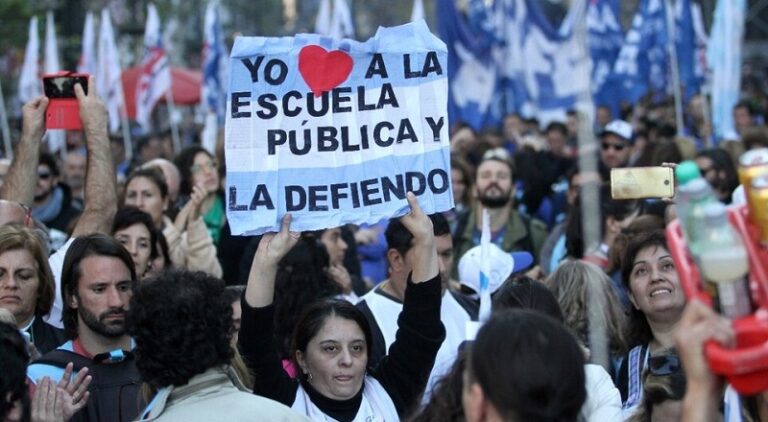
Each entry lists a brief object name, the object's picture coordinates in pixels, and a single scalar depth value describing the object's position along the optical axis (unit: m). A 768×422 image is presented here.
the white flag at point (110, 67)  16.52
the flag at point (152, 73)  17.08
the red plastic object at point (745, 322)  3.25
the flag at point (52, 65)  16.70
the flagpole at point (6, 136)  16.62
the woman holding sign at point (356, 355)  5.18
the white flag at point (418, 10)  17.56
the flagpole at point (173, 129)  16.85
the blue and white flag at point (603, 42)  17.45
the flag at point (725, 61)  15.14
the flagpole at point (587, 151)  3.82
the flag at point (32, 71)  17.44
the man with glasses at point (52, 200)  10.29
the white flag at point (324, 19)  18.42
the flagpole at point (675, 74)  15.05
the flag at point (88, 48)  17.44
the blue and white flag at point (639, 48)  17.17
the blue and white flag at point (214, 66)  18.42
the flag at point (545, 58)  18.06
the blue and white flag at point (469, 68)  17.55
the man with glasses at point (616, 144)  12.26
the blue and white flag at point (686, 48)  16.83
